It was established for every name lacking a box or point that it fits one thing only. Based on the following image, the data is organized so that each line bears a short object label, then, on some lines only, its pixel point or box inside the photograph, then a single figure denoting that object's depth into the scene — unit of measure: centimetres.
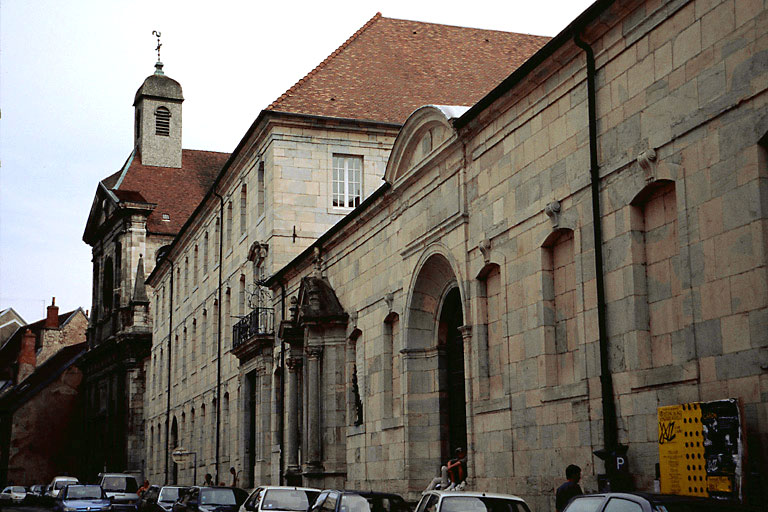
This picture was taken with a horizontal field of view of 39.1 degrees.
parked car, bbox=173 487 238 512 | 2356
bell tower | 7438
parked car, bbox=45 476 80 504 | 4822
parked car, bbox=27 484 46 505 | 5608
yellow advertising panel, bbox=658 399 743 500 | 1195
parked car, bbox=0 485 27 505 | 5780
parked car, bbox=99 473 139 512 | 3476
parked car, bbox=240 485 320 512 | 1881
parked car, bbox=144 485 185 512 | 2736
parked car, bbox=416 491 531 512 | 1271
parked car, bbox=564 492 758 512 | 884
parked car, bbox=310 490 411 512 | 1550
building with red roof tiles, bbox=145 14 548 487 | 3609
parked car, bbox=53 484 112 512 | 2909
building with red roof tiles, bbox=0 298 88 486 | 7338
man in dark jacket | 1377
